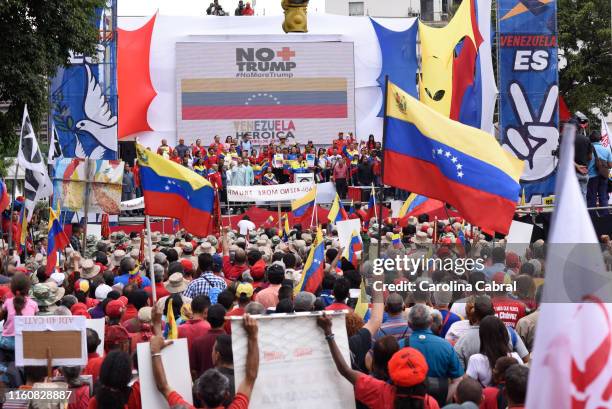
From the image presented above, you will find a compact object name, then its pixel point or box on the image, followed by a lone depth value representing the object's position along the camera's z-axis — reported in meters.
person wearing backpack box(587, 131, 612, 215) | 20.16
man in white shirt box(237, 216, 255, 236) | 20.45
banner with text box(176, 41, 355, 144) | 36.34
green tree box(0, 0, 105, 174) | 23.12
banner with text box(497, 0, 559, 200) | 26.02
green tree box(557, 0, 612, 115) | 47.94
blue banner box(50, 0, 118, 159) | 27.28
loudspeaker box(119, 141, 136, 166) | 37.28
